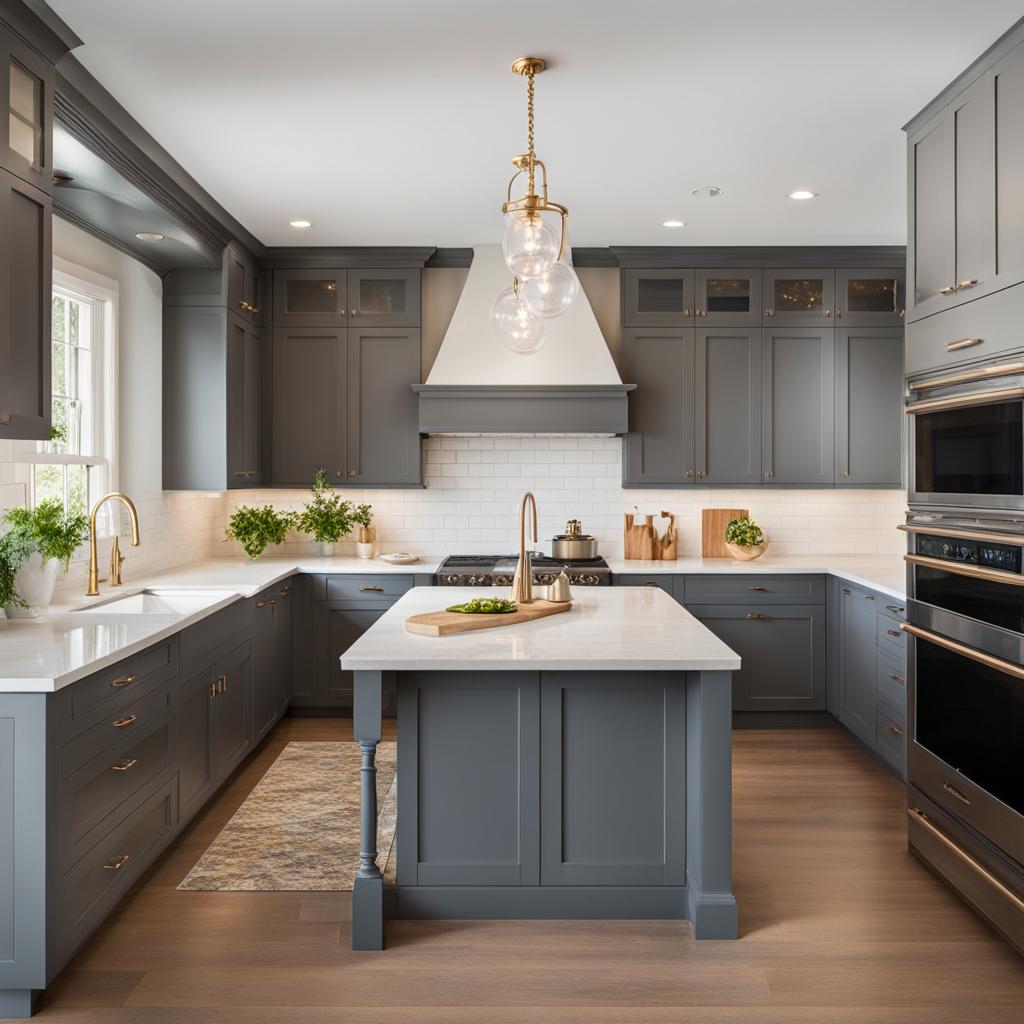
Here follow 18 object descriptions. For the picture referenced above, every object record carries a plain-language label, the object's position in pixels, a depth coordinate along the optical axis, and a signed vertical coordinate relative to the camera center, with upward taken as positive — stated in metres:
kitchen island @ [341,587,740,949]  2.94 -0.92
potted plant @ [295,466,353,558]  5.62 -0.09
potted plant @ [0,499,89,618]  3.17 -0.17
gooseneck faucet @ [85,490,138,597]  3.75 -0.23
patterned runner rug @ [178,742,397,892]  3.27 -1.31
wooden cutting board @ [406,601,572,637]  2.99 -0.40
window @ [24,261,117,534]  4.09 +0.49
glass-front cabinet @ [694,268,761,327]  5.55 +1.24
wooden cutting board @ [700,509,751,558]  5.86 -0.14
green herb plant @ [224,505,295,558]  5.41 -0.15
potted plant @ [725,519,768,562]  5.57 -0.22
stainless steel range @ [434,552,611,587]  5.12 -0.39
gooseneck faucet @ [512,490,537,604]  3.48 -0.30
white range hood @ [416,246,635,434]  5.37 +0.69
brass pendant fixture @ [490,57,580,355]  2.93 +0.80
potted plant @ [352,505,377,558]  5.77 -0.19
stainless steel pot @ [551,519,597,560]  5.44 -0.25
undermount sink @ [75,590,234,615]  3.83 -0.44
